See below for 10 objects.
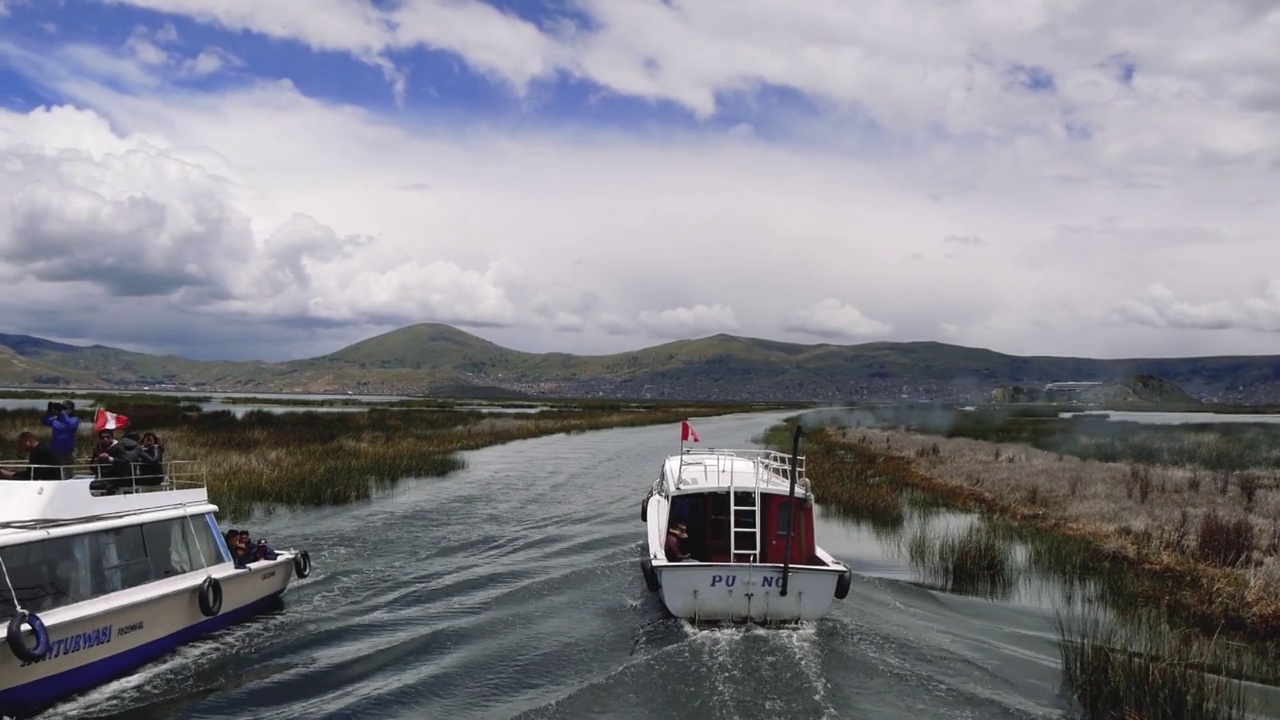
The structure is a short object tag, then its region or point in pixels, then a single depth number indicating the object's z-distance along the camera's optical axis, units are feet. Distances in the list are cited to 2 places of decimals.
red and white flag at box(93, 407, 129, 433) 55.62
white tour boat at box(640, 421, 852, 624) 55.98
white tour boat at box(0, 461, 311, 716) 42.75
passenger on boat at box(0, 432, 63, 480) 52.57
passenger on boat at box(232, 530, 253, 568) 60.85
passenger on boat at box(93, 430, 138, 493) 56.49
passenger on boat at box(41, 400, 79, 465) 56.90
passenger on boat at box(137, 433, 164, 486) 60.23
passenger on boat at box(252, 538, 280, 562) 61.93
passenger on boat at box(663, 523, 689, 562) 60.54
